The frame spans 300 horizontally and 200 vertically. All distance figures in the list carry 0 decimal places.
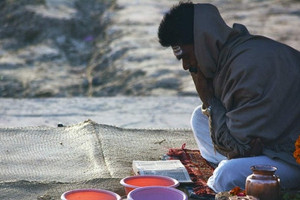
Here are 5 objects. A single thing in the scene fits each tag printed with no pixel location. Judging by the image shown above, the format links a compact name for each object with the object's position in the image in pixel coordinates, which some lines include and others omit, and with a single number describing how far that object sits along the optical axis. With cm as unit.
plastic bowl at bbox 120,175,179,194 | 742
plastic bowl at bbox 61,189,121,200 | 688
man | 743
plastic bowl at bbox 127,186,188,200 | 671
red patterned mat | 784
